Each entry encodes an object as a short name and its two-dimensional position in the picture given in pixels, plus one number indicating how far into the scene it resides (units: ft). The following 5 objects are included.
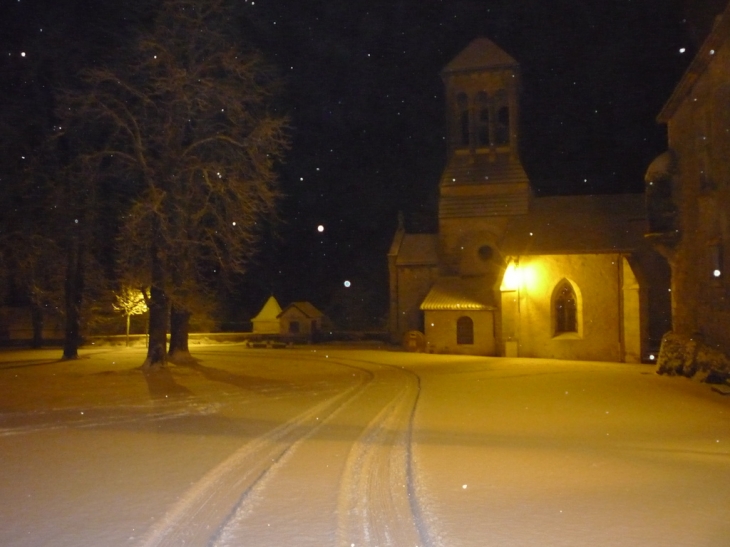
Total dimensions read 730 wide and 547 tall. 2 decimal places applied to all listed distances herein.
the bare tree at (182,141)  82.12
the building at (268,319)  216.74
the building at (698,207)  81.25
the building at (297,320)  194.90
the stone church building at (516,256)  119.55
